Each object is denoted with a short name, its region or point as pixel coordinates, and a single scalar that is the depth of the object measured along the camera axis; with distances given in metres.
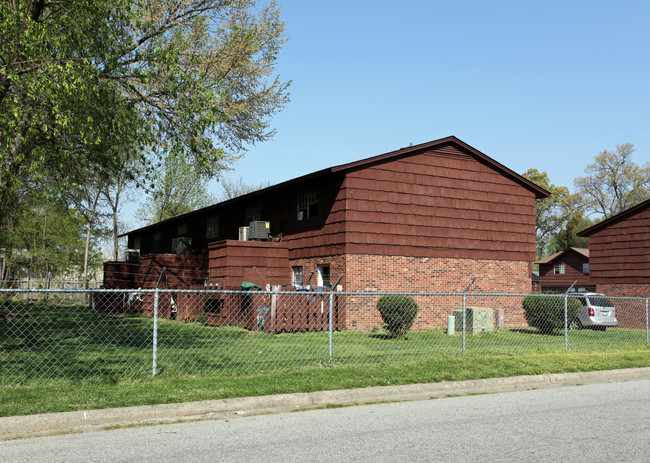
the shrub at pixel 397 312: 17.02
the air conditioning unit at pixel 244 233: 24.06
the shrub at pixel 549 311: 19.58
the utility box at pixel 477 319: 20.14
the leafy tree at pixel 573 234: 61.96
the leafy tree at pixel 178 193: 55.00
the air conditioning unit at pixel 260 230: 23.62
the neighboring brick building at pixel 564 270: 50.21
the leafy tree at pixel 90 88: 11.80
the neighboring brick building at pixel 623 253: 28.81
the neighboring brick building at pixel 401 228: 20.02
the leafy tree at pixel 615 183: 64.62
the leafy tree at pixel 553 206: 70.00
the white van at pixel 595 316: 22.08
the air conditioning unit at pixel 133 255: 34.02
